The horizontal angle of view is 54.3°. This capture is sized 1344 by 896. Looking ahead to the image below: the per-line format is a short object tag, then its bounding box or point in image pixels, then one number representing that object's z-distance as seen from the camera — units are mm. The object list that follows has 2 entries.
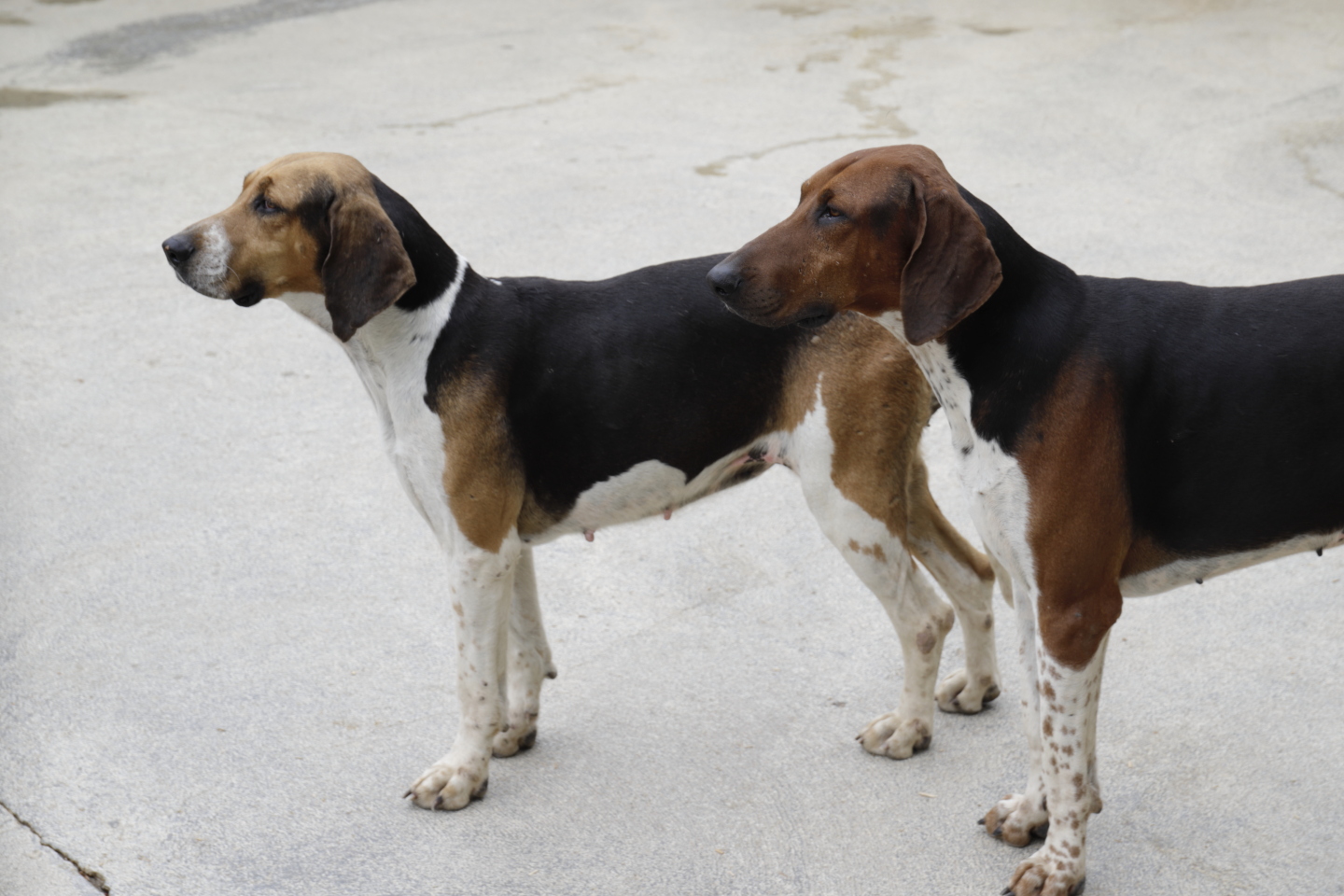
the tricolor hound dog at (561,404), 3475
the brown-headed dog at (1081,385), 2949
